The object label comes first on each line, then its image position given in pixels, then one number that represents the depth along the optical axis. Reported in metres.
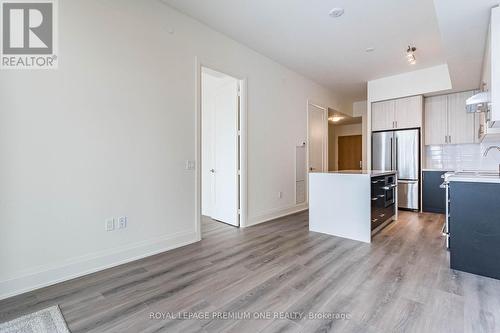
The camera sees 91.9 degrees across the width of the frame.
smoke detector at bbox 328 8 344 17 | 3.12
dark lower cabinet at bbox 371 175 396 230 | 3.55
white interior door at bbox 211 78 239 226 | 4.24
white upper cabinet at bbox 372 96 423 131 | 5.28
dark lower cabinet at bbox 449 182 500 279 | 2.34
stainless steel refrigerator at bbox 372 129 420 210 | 5.31
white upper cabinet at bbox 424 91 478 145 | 5.00
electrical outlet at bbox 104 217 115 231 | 2.62
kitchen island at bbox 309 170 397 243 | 3.43
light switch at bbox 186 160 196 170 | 3.32
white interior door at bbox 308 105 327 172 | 5.91
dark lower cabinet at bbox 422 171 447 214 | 5.12
